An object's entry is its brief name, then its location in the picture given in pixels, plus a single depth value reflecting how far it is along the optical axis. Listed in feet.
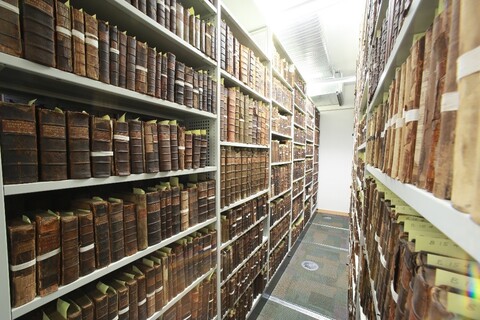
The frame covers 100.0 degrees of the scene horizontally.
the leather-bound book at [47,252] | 1.90
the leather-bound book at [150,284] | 2.92
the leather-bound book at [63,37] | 1.99
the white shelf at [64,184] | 1.75
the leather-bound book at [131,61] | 2.67
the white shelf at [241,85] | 4.57
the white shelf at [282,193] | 7.53
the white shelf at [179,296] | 3.04
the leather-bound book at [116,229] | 2.52
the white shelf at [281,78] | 7.20
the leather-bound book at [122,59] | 2.57
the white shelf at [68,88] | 1.84
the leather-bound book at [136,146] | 2.74
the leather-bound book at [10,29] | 1.65
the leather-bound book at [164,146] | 3.14
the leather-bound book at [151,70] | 2.93
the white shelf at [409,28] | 1.40
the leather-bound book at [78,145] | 2.14
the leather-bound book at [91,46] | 2.22
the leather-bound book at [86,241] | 2.22
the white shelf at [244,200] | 4.74
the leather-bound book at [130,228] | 2.68
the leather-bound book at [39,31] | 1.78
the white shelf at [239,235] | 4.72
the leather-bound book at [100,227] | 2.36
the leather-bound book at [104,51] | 2.36
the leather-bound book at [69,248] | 2.06
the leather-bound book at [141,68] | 2.77
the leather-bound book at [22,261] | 1.75
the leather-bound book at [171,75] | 3.24
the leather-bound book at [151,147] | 2.92
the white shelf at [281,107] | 7.19
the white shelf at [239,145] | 4.57
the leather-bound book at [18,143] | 1.71
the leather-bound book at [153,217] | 2.96
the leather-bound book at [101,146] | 2.32
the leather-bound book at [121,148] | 2.54
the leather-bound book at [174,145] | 3.31
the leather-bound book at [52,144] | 1.95
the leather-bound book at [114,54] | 2.48
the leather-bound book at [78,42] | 2.12
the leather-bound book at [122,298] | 2.55
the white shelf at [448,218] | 0.67
